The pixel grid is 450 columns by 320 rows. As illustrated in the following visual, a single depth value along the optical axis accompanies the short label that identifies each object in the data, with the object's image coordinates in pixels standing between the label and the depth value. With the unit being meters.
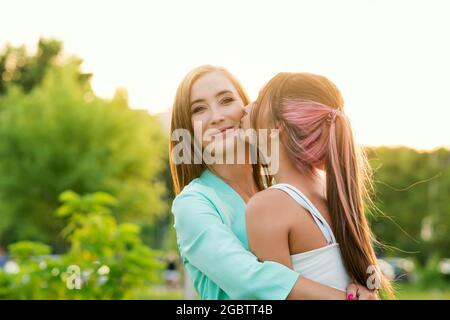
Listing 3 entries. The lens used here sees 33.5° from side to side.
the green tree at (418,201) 27.03
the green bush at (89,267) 4.67
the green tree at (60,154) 27.27
